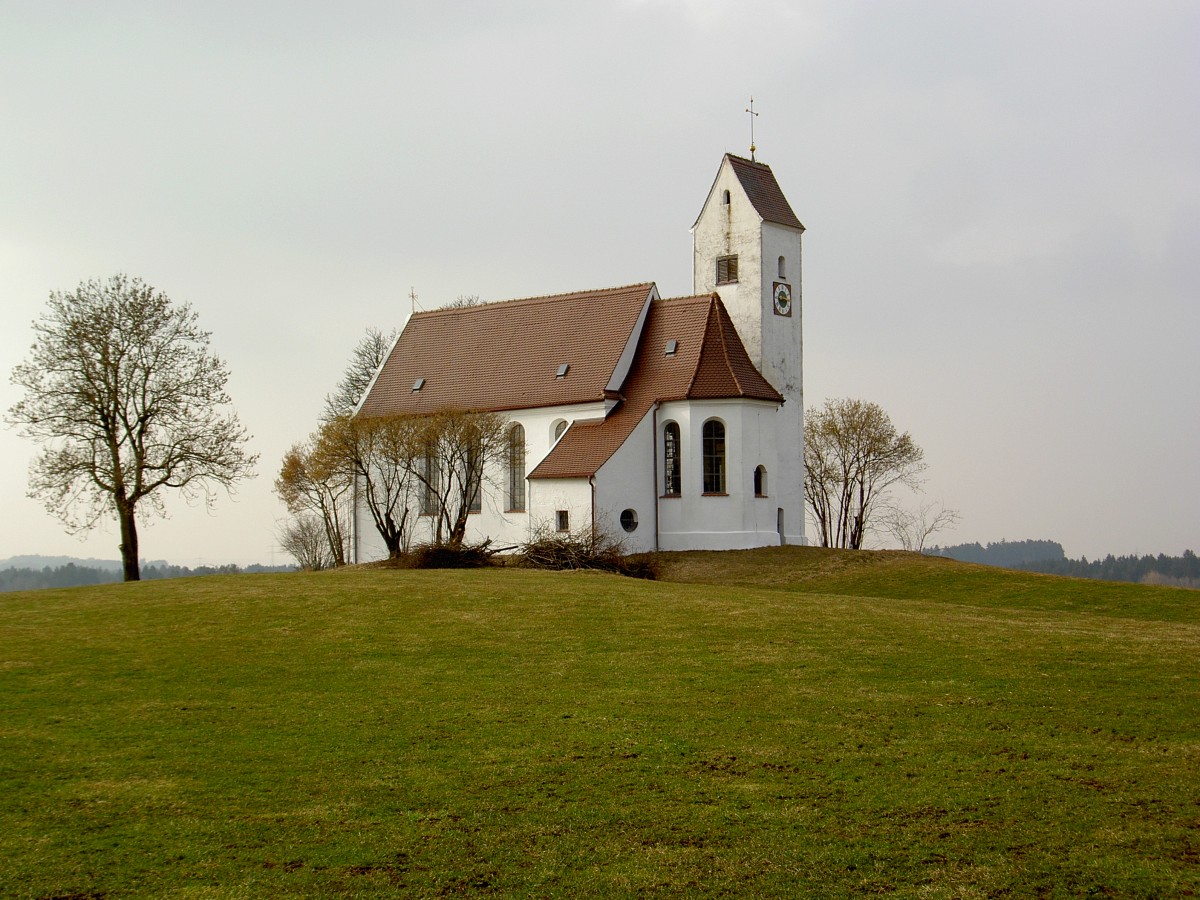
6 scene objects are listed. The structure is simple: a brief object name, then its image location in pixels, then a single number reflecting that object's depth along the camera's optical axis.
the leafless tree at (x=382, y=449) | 42.94
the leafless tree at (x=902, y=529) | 59.72
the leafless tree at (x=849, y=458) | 57.53
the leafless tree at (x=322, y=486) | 43.19
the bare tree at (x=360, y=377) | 66.69
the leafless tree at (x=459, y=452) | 43.31
